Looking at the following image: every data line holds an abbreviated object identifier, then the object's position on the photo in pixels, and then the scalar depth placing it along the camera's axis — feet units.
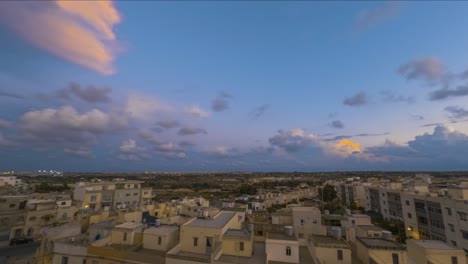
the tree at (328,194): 297.51
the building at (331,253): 75.77
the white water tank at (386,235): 90.68
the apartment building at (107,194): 198.65
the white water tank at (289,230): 87.68
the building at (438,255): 81.25
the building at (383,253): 73.87
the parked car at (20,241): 140.56
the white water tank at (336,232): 90.00
